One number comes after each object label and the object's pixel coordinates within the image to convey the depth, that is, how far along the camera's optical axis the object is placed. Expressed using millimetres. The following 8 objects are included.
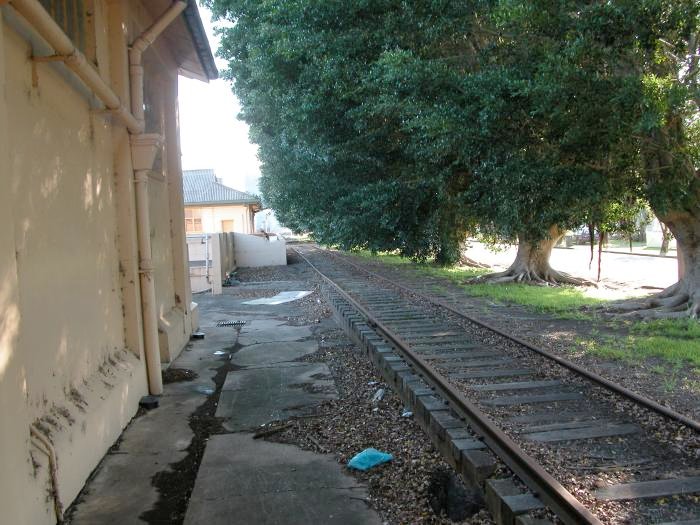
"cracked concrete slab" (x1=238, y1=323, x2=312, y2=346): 10172
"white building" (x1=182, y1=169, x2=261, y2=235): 44438
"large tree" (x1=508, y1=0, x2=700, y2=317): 7426
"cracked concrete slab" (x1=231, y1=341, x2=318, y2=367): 8555
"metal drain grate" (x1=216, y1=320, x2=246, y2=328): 11828
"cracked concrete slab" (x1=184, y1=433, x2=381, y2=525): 3912
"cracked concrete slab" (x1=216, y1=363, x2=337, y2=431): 6043
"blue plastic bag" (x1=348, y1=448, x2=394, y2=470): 4656
